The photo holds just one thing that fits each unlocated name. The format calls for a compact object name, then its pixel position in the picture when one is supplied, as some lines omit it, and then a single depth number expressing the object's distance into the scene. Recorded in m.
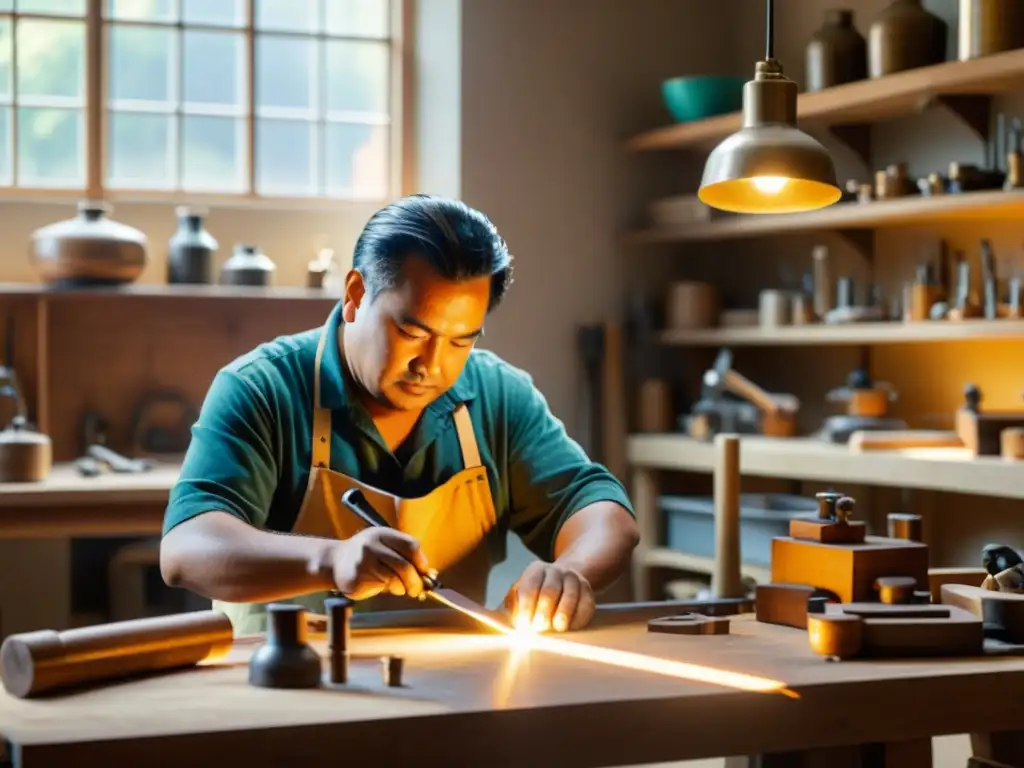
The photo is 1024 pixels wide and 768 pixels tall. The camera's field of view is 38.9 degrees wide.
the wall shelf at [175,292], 5.21
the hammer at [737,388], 5.17
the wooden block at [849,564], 2.44
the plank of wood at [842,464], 4.12
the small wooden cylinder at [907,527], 2.64
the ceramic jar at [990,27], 4.21
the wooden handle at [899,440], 4.56
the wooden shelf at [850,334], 4.34
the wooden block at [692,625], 2.45
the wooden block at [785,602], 2.48
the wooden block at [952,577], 2.74
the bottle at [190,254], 5.41
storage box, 4.88
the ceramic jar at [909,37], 4.65
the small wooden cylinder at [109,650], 1.99
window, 5.50
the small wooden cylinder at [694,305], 5.70
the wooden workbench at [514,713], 1.79
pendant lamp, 2.58
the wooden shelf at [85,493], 4.61
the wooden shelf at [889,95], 4.25
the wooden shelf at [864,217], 4.34
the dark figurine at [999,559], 2.56
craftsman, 2.52
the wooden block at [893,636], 2.23
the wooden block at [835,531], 2.53
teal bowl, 5.44
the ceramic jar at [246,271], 5.46
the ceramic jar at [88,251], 5.15
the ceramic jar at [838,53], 4.95
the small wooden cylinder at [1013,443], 4.13
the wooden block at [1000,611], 2.35
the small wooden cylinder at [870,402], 4.82
